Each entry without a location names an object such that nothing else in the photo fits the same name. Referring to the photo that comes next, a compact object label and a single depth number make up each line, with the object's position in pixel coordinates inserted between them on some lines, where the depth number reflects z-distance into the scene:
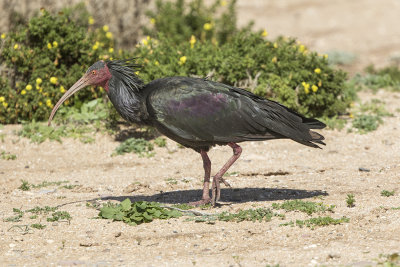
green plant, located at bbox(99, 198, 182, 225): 14.30
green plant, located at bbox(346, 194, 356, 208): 14.64
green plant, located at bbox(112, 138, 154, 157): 20.95
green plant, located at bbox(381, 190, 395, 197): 15.46
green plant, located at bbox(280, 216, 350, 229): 13.64
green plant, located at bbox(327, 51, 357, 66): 32.53
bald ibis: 15.01
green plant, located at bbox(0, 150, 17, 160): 20.61
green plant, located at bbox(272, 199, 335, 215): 14.47
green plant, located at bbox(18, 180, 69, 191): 17.77
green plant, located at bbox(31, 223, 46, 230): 14.04
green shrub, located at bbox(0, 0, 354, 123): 22.39
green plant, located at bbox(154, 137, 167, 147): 21.28
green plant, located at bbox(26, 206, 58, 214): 15.23
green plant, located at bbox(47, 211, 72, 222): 14.57
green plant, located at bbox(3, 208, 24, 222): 14.61
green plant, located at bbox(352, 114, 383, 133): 22.19
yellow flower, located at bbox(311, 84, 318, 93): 22.31
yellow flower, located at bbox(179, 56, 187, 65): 22.25
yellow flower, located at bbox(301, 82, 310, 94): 22.27
